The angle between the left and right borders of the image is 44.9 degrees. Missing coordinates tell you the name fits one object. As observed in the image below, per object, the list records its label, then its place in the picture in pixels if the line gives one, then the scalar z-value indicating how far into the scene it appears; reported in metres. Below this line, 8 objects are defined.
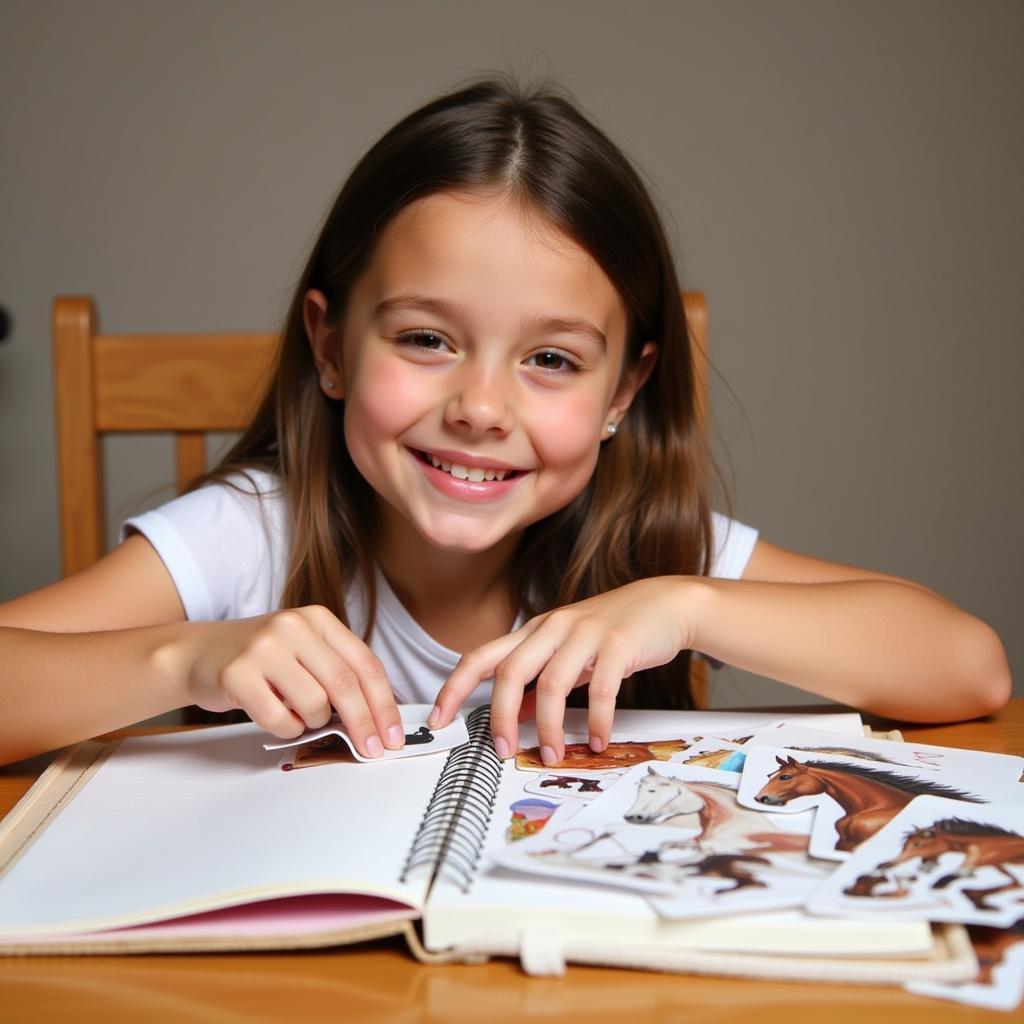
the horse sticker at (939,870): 0.52
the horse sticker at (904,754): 0.71
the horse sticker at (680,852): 0.53
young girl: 0.79
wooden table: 0.49
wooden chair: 1.32
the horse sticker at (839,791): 0.60
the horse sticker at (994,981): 0.48
